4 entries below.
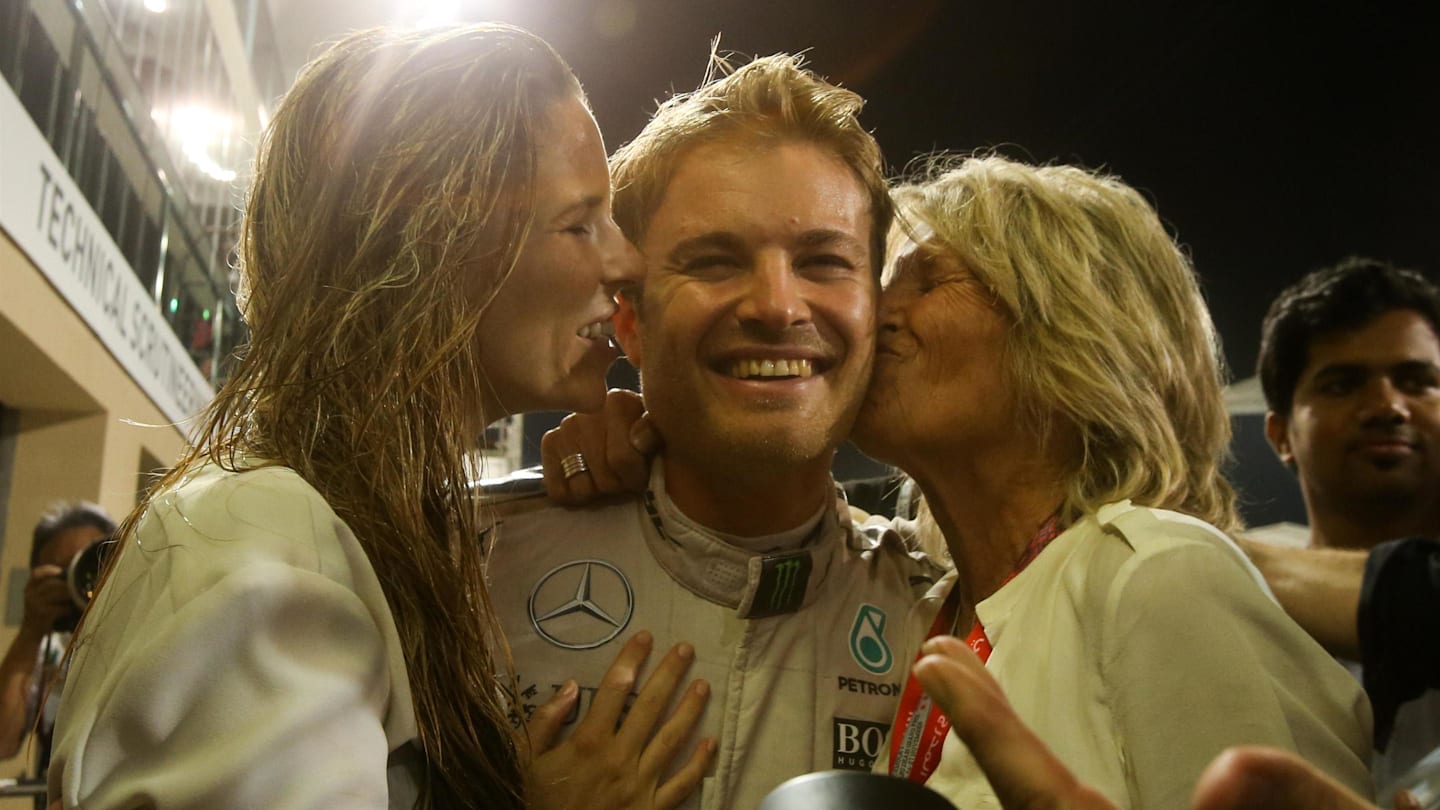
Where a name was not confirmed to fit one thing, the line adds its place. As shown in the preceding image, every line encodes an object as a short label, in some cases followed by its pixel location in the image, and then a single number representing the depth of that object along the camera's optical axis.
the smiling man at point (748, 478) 1.41
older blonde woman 0.89
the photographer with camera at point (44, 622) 2.91
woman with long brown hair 0.75
